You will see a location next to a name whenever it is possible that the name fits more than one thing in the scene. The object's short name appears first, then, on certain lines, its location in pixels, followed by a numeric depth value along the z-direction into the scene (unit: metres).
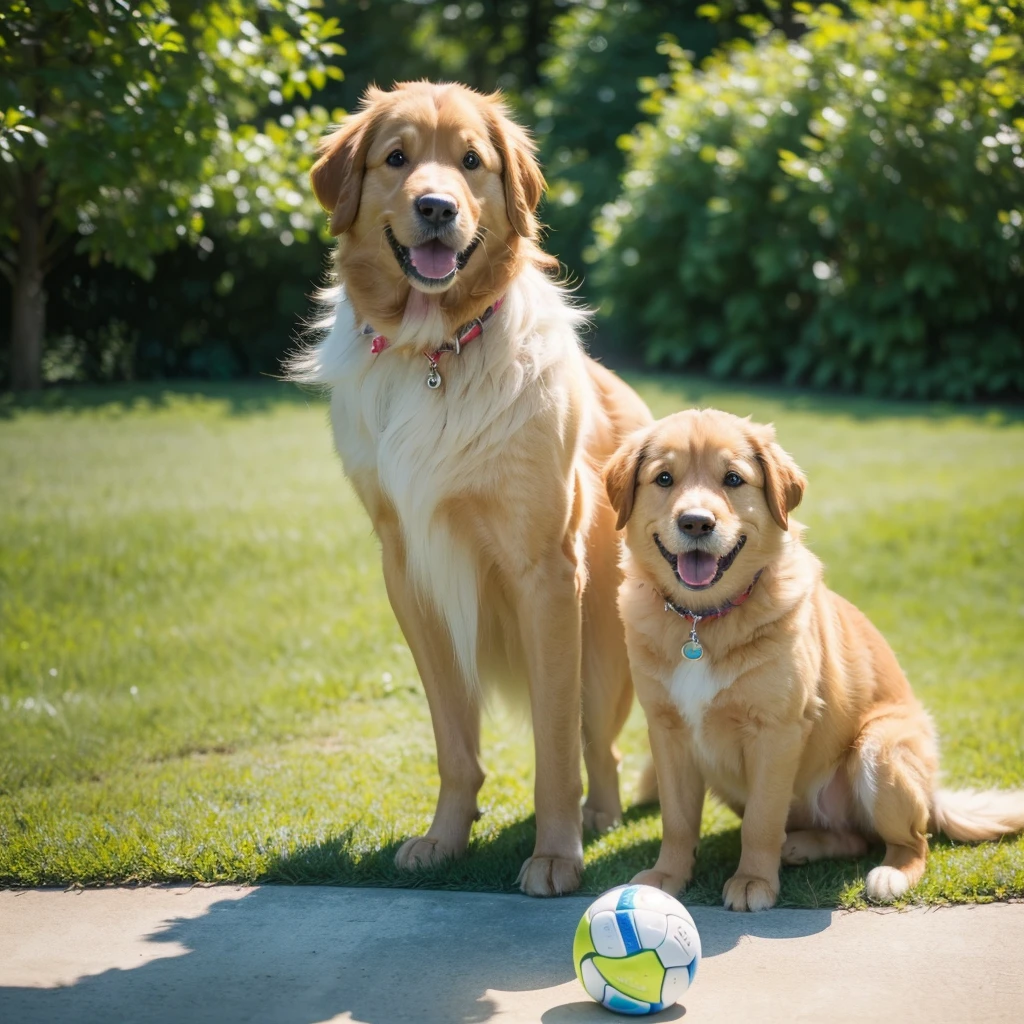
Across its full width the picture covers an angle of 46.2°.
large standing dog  3.85
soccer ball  2.91
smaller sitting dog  3.72
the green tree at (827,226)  12.95
